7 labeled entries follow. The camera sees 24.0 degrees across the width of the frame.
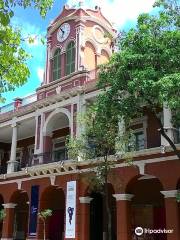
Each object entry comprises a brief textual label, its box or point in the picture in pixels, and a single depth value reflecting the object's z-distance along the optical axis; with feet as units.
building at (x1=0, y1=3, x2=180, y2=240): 64.64
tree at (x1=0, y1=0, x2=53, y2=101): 25.77
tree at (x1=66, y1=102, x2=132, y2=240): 54.53
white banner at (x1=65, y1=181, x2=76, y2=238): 70.19
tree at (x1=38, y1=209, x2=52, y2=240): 72.67
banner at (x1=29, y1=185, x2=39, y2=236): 78.27
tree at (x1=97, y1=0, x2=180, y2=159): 44.14
